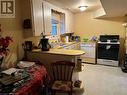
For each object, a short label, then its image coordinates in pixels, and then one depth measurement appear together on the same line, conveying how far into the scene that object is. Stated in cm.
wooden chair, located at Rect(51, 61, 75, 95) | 156
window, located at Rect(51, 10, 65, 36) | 312
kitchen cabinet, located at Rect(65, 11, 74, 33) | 351
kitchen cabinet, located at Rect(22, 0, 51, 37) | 193
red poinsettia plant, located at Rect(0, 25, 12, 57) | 136
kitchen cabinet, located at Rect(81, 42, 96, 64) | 368
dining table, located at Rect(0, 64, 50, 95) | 108
